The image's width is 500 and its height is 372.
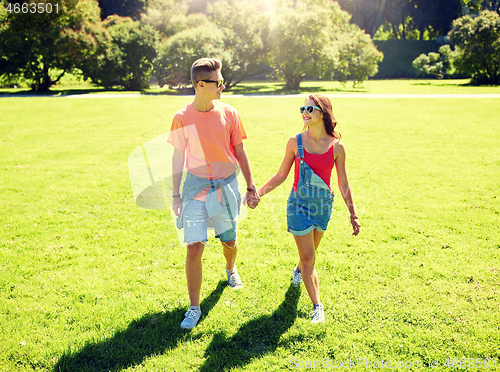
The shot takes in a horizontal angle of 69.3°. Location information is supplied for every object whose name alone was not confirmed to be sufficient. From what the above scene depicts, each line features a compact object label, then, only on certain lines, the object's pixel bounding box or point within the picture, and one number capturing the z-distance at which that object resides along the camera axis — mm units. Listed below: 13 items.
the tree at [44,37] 23484
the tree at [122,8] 42938
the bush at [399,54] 43812
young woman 3264
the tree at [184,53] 23906
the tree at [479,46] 26812
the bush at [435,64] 37469
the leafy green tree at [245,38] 26703
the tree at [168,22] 32062
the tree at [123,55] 25781
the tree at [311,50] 25047
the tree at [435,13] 45909
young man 3152
